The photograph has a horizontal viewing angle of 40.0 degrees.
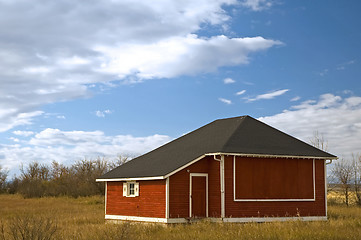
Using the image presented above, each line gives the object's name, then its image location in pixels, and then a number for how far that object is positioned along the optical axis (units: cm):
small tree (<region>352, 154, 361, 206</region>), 4180
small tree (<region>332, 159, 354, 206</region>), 4284
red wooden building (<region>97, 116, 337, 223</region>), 2419
